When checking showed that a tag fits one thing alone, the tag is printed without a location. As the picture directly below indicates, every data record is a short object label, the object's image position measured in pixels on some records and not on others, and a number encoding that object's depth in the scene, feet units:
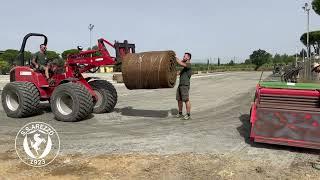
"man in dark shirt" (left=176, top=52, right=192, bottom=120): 33.45
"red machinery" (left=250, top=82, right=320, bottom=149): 23.07
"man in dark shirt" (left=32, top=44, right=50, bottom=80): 37.50
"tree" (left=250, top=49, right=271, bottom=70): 231.09
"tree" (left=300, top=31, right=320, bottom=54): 216.19
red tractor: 33.16
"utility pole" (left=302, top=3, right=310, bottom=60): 141.83
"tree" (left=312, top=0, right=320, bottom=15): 100.07
